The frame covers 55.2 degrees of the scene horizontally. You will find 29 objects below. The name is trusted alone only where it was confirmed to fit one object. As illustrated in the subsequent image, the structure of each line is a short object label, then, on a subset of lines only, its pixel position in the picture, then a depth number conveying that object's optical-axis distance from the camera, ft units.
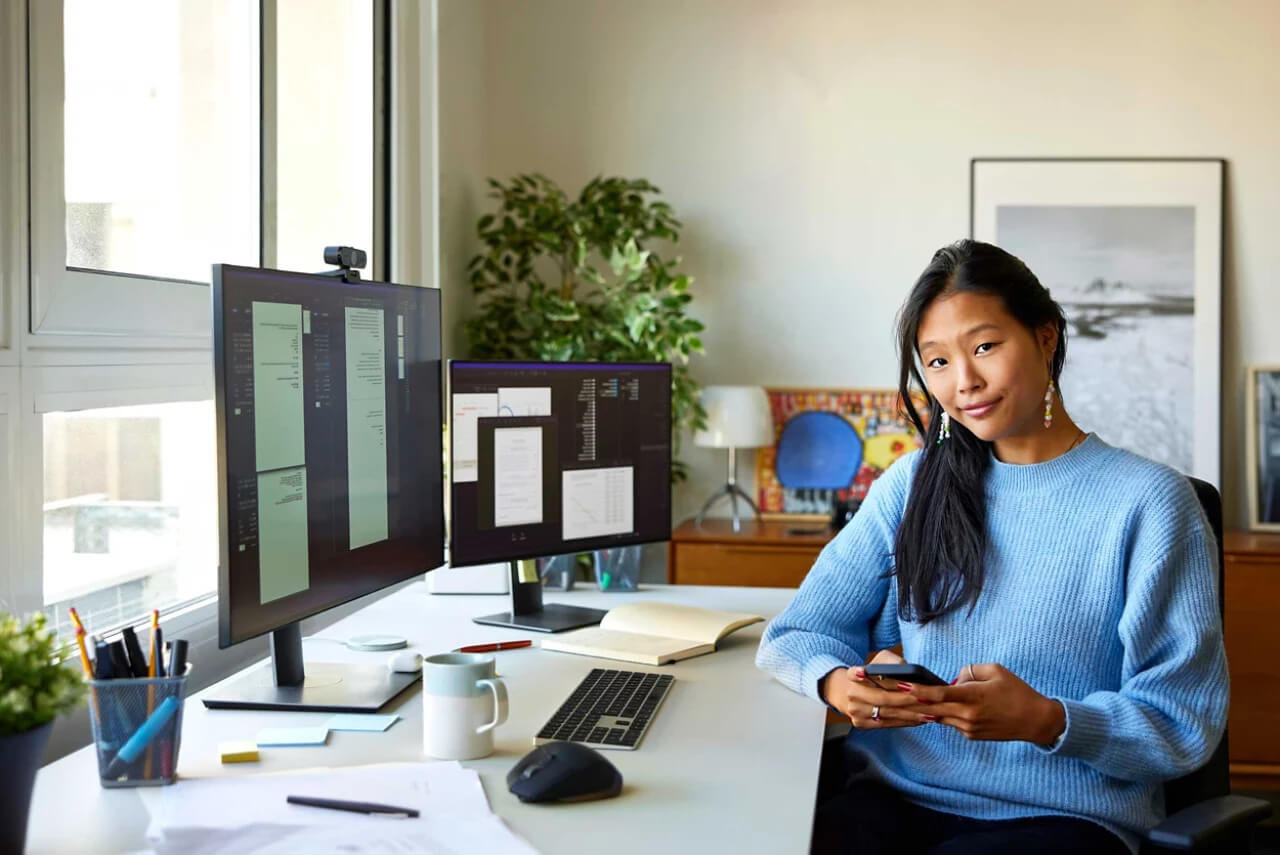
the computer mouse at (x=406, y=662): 5.41
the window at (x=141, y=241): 5.52
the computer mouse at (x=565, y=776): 3.91
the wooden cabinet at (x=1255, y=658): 10.52
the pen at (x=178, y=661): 4.02
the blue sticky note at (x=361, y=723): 4.69
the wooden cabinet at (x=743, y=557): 11.25
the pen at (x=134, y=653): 4.06
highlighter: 3.92
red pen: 6.06
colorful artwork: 12.35
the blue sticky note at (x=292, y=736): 4.47
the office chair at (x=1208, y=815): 4.39
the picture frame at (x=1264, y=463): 11.60
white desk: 3.67
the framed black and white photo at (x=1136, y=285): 11.78
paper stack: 3.51
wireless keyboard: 4.60
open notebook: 5.94
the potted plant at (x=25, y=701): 3.13
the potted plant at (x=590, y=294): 11.35
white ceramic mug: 4.30
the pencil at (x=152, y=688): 3.92
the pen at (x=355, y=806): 3.76
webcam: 5.20
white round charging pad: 6.05
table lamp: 11.68
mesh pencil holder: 3.91
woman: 4.74
